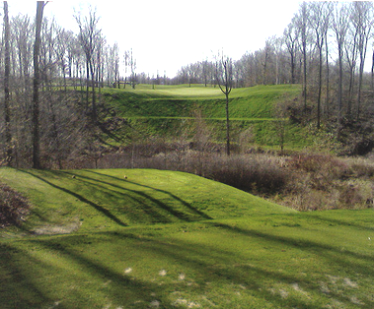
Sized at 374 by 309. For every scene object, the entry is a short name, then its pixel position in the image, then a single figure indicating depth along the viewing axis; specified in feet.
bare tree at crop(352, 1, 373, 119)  101.65
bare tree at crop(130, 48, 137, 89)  223.02
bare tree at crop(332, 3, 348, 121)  102.79
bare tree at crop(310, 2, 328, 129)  102.73
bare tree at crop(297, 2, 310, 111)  107.90
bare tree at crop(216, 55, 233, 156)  69.26
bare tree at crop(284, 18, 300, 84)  146.00
